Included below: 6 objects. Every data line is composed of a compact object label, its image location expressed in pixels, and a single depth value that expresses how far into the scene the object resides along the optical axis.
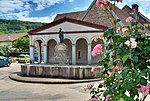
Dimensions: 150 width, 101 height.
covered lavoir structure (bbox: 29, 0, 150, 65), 14.12
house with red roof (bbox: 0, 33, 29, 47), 37.71
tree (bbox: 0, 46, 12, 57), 26.27
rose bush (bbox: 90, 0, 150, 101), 1.45
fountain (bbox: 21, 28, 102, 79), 8.45
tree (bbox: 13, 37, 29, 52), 30.18
